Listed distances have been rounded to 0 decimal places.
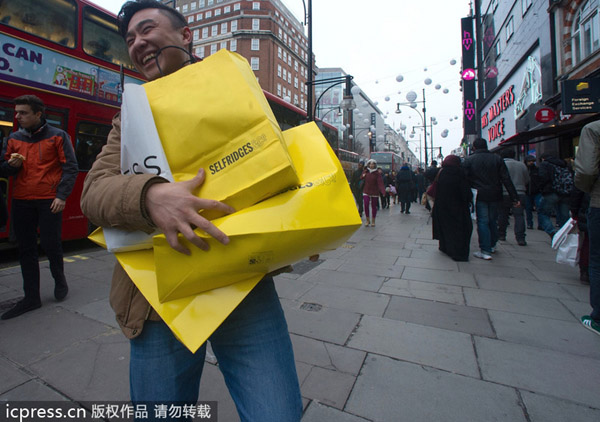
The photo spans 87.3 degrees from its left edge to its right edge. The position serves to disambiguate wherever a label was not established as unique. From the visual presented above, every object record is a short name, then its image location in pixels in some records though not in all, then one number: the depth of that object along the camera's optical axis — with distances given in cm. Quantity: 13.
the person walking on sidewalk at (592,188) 262
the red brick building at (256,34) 4819
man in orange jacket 290
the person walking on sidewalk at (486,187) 529
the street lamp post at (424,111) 2425
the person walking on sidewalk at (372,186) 907
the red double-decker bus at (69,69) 481
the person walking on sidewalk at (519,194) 636
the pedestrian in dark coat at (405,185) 1220
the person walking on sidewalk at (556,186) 618
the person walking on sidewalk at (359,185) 1023
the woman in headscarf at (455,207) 522
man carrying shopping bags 78
